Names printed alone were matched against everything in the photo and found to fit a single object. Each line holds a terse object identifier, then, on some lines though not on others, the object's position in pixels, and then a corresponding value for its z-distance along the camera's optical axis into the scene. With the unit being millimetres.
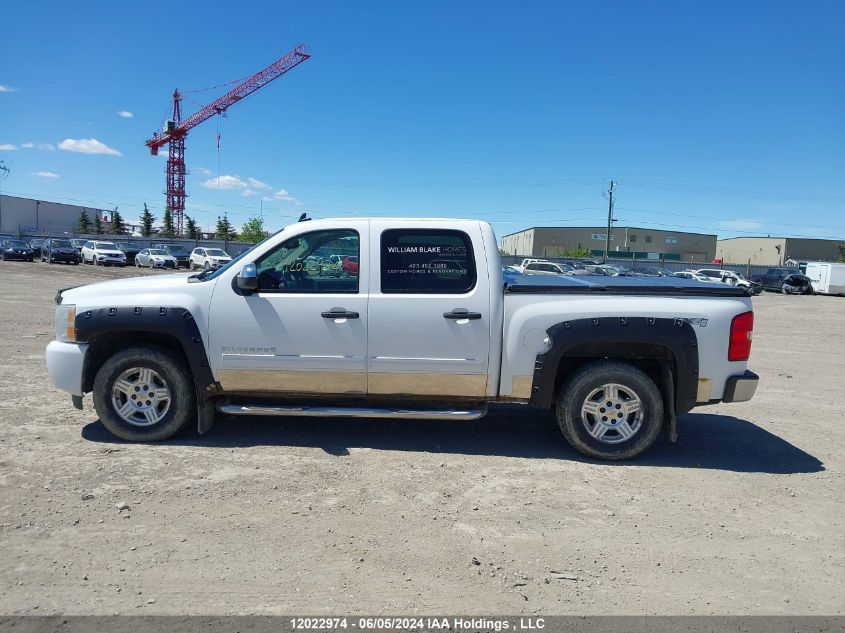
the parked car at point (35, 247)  42594
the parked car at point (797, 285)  41719
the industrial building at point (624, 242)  104125
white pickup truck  4938
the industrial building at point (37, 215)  87875
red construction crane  89938
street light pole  69562
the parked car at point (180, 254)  41906
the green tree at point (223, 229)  92812
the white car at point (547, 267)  32438
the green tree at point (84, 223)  91312
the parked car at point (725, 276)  36488
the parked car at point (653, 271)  38419
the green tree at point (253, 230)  87188
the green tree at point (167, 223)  89531
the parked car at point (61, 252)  40156
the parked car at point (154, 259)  40281
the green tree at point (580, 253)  77750
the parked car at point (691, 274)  33931
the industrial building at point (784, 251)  100562
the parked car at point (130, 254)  43131
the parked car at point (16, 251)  40988
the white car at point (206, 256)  38647
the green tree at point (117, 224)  91312
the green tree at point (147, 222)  88188
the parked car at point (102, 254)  40438
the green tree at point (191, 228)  92625
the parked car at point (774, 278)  43531
